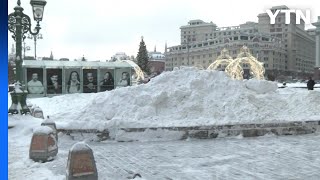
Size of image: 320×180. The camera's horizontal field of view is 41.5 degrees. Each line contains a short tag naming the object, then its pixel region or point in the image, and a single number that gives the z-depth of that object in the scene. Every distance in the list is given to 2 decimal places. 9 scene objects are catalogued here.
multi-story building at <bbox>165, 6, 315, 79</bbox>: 101.50
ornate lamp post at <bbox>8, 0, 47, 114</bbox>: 13.65
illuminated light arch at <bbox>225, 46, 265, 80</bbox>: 35.91
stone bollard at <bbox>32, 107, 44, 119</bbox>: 15.15
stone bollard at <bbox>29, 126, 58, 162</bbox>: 8.05
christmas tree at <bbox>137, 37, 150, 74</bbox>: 69.50
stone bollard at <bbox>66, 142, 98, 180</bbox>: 6.06
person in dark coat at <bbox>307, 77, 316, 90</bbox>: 26.45
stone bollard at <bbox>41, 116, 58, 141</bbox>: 10.09
